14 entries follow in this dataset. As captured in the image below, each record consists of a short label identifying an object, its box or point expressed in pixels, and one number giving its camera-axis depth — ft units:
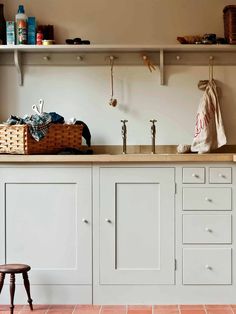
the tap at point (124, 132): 12.62
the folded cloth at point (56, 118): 11.62
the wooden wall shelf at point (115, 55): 12.89
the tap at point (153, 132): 12.57
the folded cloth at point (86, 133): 12.23
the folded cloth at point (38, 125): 11.05
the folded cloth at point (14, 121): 11.20
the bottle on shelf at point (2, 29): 12.65
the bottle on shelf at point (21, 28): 12.43
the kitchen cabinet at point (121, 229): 11.03
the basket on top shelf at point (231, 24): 12.30
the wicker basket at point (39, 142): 10.97
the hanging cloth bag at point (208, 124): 12.43
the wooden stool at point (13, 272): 10.27
